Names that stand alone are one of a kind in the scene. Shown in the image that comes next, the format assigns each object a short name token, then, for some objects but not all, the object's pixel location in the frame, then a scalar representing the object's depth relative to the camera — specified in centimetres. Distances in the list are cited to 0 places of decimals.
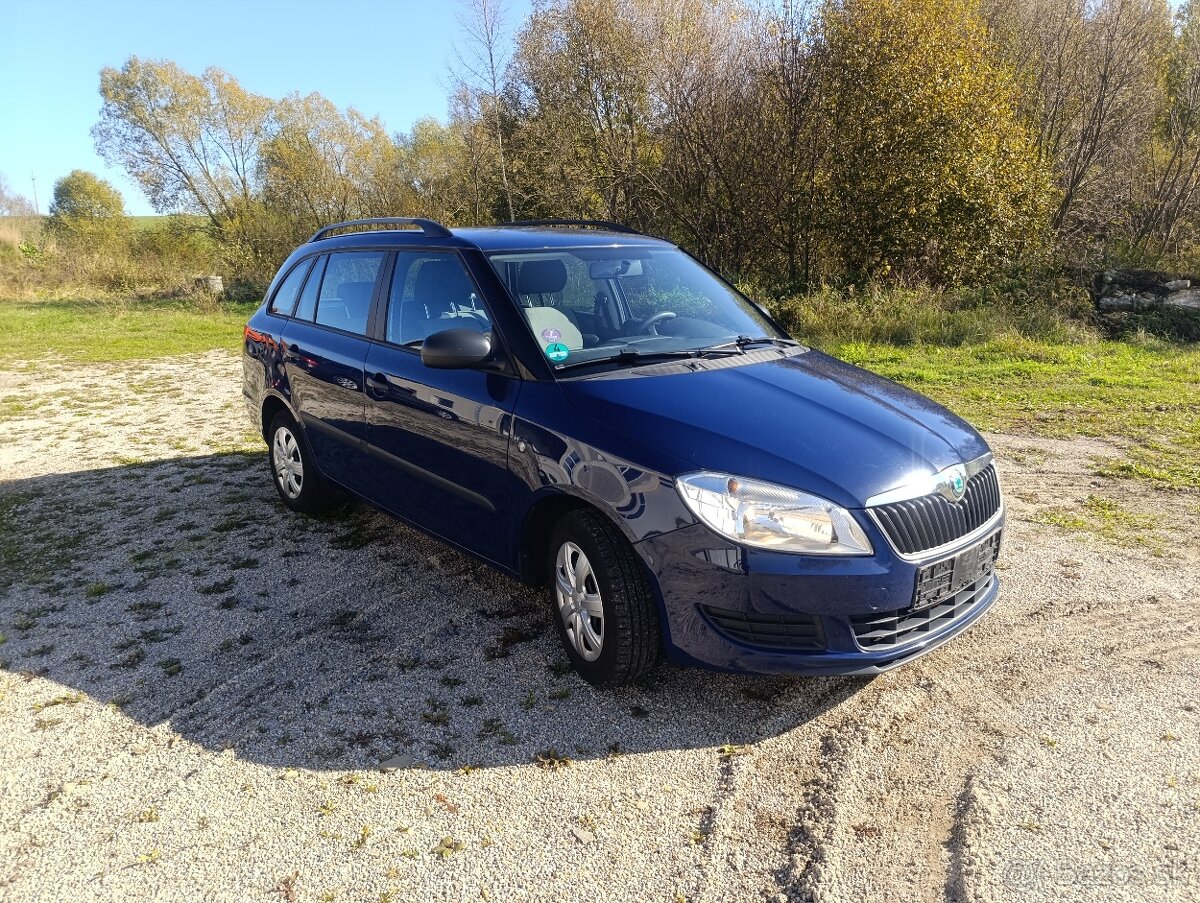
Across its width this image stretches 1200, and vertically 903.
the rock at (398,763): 291
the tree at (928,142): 1436
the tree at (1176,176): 1700
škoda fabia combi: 285
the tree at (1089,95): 1645
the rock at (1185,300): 1320
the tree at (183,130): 3022
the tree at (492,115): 2097
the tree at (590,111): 1798
